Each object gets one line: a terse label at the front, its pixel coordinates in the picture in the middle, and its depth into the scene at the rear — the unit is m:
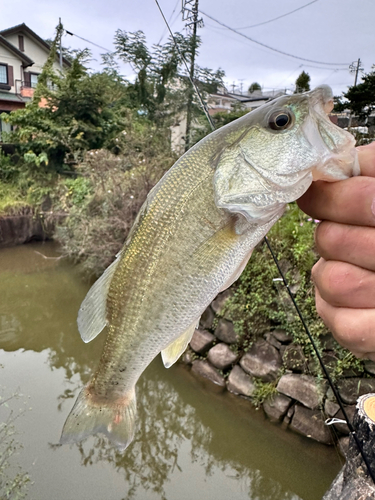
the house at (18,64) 18.50
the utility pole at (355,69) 10.25
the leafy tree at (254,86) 27.69
